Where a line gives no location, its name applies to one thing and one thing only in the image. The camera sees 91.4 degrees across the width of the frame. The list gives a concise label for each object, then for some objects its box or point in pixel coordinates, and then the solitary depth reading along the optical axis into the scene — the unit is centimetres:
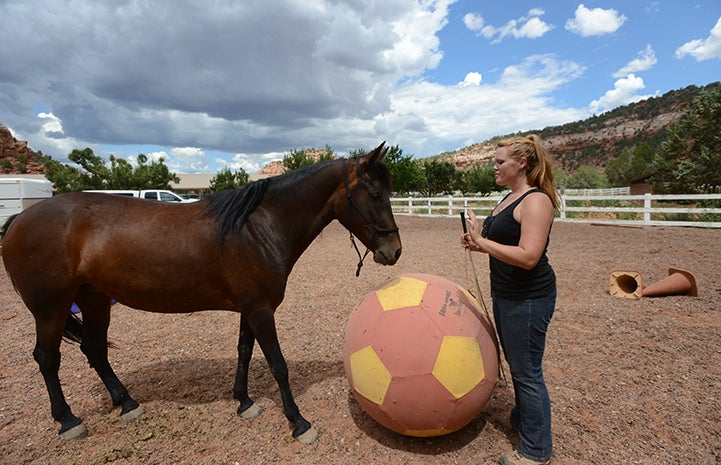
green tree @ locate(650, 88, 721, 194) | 1866
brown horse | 290
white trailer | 1430
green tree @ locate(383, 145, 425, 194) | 4360
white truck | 1866
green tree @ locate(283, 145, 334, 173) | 4766
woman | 225
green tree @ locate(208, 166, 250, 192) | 5406
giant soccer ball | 232
